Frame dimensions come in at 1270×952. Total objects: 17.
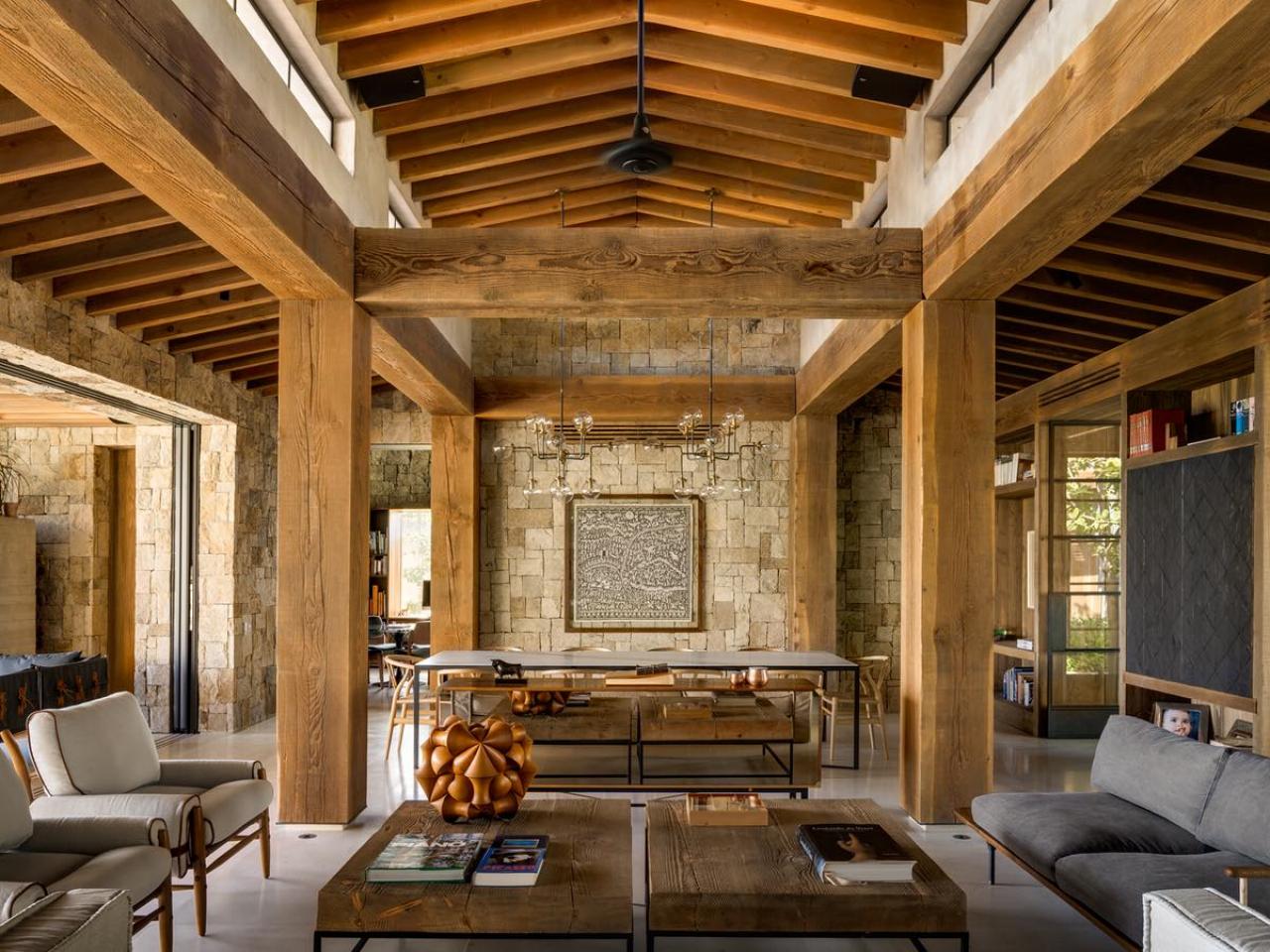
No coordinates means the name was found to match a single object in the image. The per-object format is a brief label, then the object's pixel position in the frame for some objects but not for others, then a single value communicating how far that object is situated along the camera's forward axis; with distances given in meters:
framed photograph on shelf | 6.62
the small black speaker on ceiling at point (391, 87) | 5.19
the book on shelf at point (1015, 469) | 9.34
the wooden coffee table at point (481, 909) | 2.88
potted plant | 9.27
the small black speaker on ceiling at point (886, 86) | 5.13
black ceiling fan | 4.92
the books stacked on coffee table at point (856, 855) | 3.07
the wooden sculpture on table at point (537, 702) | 5.88
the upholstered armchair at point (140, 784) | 3.76
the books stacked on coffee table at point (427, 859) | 3.06
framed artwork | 10.20
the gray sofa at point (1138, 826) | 3.29
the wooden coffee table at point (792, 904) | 2.92
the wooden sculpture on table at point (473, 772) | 3.74
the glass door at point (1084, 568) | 8.41
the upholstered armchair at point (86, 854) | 3.18
